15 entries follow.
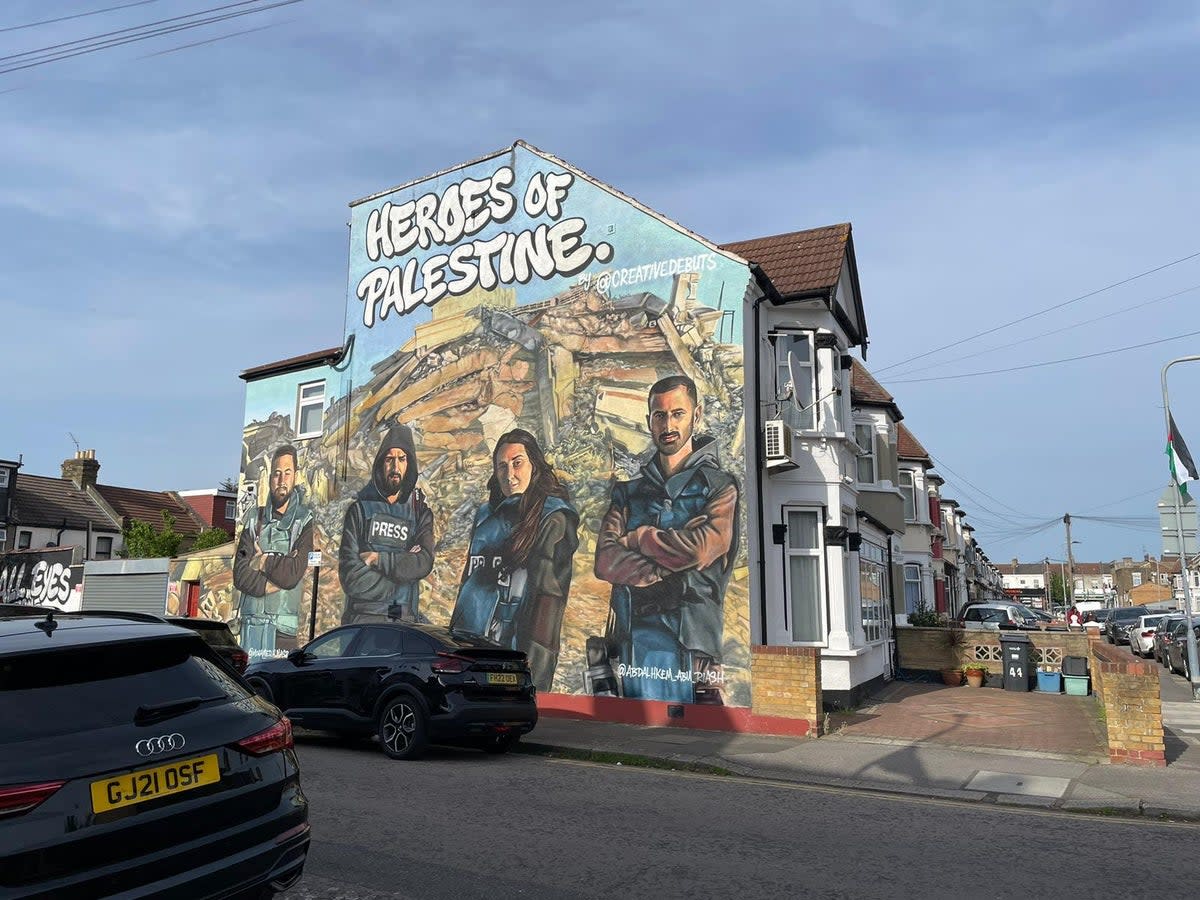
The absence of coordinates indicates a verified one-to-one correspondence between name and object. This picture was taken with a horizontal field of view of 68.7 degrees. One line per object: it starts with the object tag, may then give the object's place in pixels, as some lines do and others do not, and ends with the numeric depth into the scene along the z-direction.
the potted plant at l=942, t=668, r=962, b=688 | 20.23
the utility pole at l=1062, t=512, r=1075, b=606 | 61.27
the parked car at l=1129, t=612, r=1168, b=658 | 32.03
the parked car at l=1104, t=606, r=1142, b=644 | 38.34
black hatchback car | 10.14
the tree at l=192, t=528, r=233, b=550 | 38.16
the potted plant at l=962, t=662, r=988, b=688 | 19.83
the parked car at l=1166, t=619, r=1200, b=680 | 23.60
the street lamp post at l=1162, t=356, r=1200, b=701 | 18.09
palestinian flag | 19.75
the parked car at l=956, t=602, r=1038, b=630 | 26.84
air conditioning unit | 14.09
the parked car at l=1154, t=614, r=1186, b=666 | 27.53
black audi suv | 3.38
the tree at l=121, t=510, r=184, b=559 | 37.00
